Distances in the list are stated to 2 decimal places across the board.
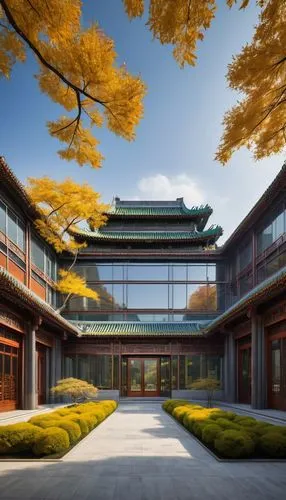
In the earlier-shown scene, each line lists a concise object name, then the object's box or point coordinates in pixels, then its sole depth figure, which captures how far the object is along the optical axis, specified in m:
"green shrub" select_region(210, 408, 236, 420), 14.03
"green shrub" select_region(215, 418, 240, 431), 11.51
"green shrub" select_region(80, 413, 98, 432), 14.35
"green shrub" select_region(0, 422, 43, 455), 10.25
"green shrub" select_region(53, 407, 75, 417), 14.88
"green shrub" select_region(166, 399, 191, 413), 20.45
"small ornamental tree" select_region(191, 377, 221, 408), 20.72
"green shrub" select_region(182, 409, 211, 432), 13.70
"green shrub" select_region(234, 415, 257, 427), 12.31
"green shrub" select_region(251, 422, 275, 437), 10.90
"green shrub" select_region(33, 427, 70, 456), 10.23
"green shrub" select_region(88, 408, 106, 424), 16.52
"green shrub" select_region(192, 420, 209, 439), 12.47
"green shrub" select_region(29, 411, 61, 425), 12.25
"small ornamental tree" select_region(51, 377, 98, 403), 21.53
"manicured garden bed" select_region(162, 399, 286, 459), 10.01
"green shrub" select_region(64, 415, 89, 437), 13.31
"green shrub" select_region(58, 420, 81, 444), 11.70
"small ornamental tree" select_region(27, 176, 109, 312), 29.27
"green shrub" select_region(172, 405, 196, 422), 16.50
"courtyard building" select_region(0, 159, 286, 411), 21.92
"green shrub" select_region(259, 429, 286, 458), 10.00
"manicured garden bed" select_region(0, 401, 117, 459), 10.25
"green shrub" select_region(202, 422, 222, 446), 11.34
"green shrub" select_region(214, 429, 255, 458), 9.96
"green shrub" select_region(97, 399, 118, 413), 20.85
